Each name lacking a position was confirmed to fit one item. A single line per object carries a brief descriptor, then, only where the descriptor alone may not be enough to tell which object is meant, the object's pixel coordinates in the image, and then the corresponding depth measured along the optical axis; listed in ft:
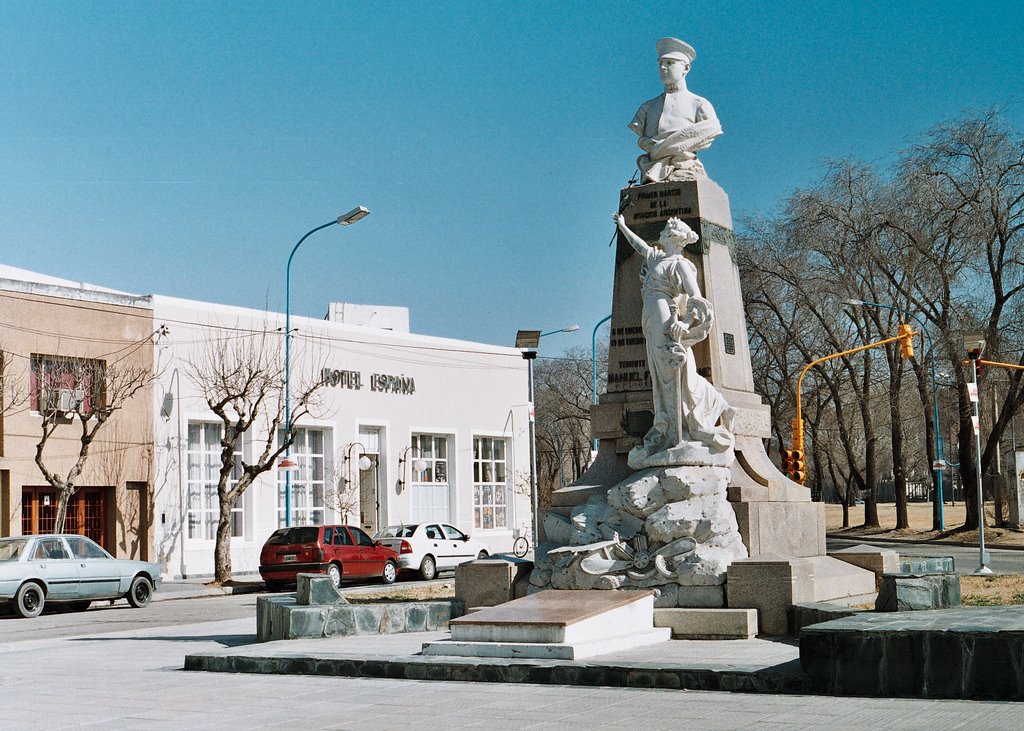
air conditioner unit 104.22
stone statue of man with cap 56.18
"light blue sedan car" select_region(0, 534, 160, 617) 77.20
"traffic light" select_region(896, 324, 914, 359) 115.75
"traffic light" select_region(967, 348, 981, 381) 97.63
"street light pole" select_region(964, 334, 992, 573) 95.14
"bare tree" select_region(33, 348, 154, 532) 100.83
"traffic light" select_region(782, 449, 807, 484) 115.14
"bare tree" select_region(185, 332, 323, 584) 107.76
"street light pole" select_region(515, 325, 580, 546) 114.21
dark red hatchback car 97.40
